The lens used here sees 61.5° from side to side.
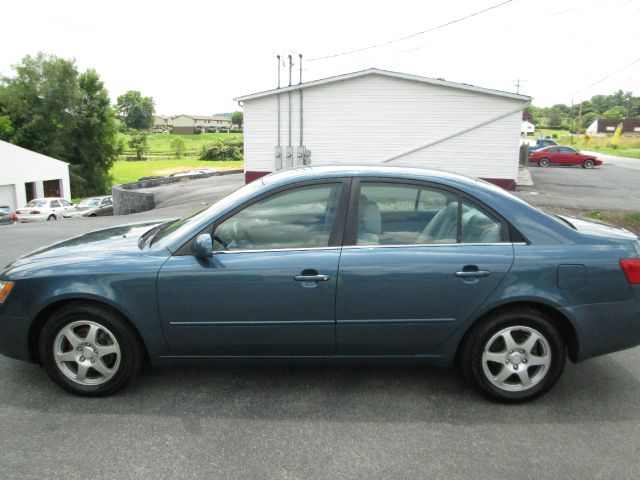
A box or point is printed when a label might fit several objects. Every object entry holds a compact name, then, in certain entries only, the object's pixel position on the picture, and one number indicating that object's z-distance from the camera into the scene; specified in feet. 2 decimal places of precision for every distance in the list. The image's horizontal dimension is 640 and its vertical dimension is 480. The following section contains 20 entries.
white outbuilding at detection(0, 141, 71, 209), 131.13
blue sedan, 11.18
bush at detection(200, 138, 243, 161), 287.28
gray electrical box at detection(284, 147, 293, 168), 72.54
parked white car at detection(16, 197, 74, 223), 90.27
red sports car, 125.90
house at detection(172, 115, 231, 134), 583.58
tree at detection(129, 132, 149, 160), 328.70
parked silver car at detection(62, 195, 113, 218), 101.91
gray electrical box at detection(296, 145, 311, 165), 72.23
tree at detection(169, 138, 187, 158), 323.98
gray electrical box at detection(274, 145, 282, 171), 73.26
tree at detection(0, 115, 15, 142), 178.70
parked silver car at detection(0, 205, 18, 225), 90.02
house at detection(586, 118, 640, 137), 302.04
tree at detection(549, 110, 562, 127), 437.17
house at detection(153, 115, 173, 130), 619.42
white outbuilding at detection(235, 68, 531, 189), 69.87
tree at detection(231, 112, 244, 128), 600.80
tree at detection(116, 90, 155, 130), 531.50
